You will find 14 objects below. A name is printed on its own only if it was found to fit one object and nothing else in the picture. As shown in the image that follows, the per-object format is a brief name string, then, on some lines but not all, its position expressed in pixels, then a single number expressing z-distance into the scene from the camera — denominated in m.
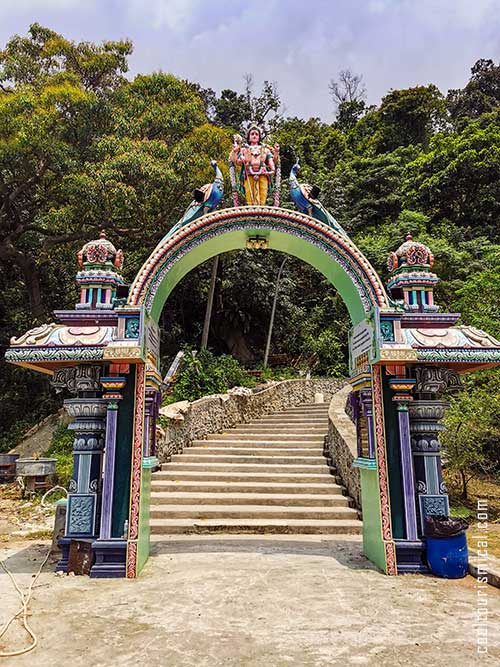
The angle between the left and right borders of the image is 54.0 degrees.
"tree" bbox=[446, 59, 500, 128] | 32.72
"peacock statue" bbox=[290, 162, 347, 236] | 5.50
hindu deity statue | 5.61
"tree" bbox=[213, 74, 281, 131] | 28.45
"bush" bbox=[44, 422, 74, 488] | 9.71
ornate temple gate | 4.78
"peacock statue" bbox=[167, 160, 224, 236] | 5.47
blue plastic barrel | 4.57
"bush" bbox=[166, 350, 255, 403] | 12.80
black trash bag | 4.59
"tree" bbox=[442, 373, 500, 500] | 7.94
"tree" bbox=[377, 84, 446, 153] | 30.86
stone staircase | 6.77
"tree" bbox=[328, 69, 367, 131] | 34.88
